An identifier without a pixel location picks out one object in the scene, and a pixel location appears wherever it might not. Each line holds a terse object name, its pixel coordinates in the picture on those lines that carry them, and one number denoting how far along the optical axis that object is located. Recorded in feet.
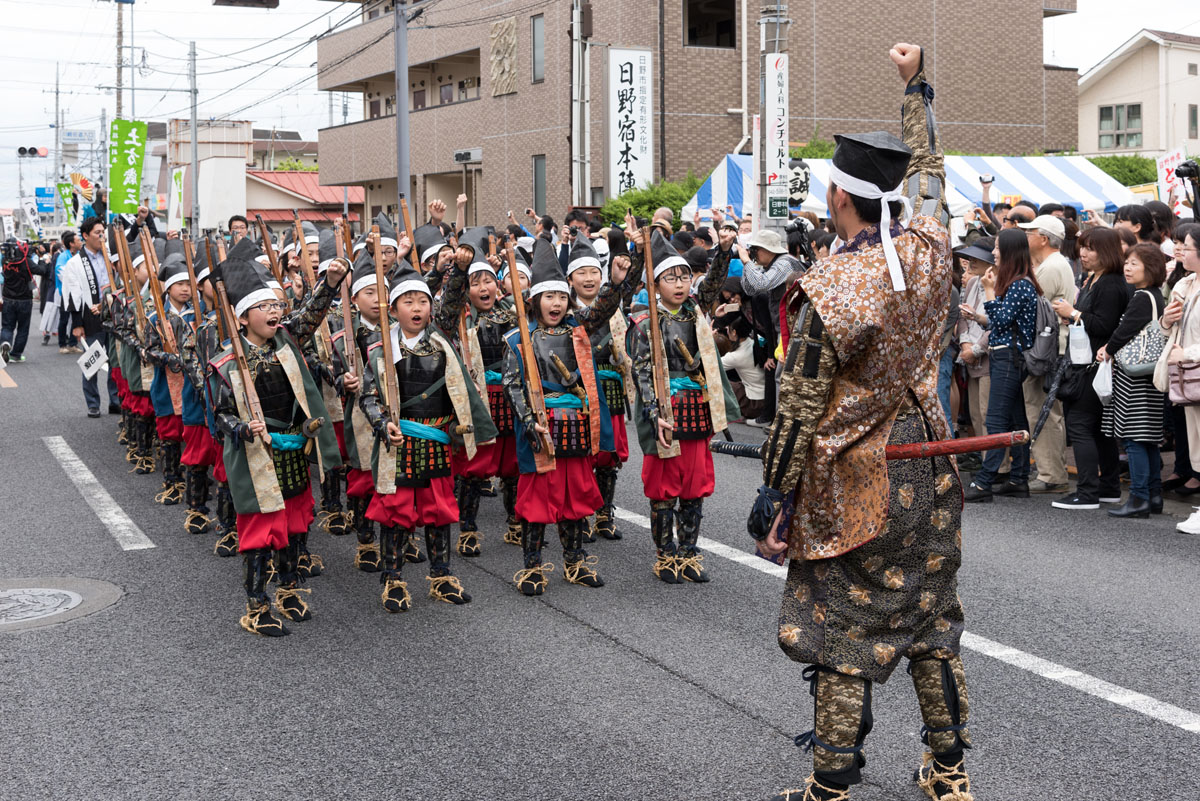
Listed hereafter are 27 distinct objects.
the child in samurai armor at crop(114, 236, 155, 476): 31.55
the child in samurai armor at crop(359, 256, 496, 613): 19.75
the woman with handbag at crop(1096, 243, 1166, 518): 26.14
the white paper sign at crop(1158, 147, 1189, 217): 36.42
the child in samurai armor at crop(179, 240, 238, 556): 20.41
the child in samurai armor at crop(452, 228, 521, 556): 24.35
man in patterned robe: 10.91
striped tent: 57.36
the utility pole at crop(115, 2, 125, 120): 184.96
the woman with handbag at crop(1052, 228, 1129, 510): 27.48
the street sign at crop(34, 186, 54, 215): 244.01
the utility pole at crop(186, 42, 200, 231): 131.85
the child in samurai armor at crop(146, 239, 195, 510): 27.80
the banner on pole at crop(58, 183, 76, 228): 107.34
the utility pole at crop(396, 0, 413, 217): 65.36
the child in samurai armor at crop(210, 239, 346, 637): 18.66
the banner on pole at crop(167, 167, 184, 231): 144.77
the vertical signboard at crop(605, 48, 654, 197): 74.02
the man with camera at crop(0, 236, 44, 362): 61.16
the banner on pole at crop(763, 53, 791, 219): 40.68
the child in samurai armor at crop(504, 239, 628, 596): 20.80
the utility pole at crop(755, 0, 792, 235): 40.83
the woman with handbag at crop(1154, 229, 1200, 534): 25.29
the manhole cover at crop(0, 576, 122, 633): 19.85
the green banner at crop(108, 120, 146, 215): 72.33
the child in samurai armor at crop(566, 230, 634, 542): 22.58
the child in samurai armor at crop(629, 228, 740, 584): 21.47
